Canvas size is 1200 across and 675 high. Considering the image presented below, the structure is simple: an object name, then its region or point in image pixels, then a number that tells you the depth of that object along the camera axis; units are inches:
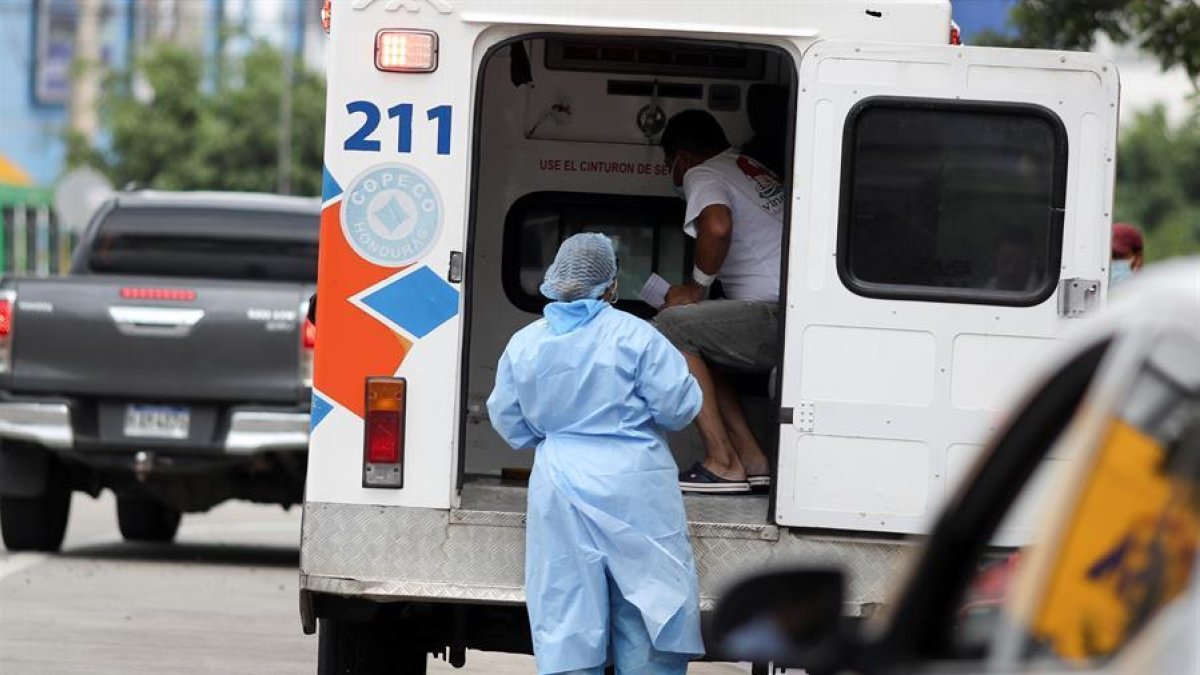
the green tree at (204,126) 3727.9
